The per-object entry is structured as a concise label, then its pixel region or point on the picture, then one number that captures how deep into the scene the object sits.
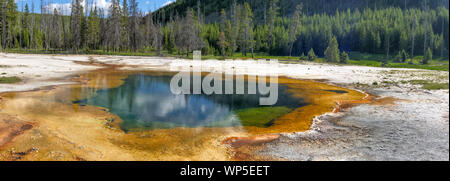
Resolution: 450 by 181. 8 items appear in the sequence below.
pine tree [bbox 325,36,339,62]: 62.46
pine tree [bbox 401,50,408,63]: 64.75
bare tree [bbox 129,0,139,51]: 84.25
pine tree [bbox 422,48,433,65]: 52.99
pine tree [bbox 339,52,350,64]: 61.61
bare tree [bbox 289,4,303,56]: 84.04
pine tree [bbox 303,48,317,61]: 64.15
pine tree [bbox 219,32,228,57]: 72.38
